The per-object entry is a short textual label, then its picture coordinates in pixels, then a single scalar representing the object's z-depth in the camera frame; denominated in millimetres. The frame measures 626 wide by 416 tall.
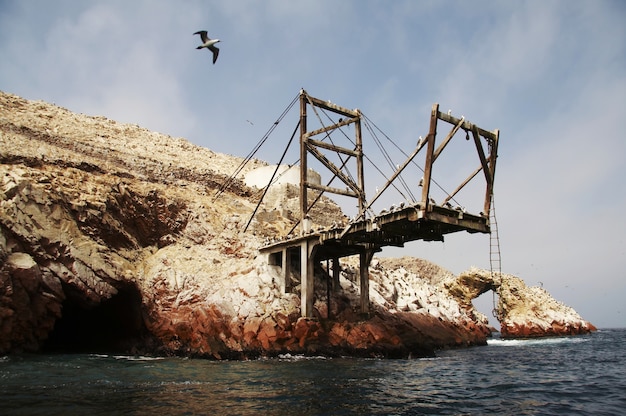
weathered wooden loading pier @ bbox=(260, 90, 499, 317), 23469
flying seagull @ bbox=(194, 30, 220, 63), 20562
